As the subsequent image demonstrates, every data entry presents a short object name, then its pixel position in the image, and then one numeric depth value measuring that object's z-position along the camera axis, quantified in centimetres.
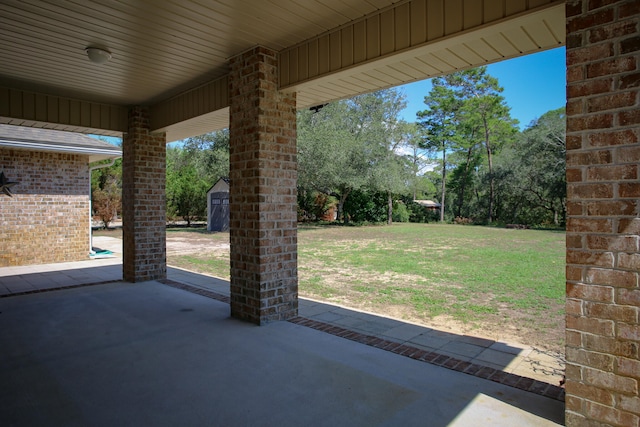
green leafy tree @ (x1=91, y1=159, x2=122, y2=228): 1961
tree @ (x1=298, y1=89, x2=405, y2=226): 1833
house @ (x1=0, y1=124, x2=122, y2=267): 807
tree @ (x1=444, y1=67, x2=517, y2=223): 2953
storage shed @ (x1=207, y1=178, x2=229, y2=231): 1889
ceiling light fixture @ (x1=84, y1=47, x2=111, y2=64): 381
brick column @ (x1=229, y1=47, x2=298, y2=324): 398
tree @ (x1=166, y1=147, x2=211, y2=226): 2275
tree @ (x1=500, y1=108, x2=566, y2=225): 2053
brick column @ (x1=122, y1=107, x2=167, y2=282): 620
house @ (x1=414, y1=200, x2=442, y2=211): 3759
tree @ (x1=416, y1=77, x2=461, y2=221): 3139
